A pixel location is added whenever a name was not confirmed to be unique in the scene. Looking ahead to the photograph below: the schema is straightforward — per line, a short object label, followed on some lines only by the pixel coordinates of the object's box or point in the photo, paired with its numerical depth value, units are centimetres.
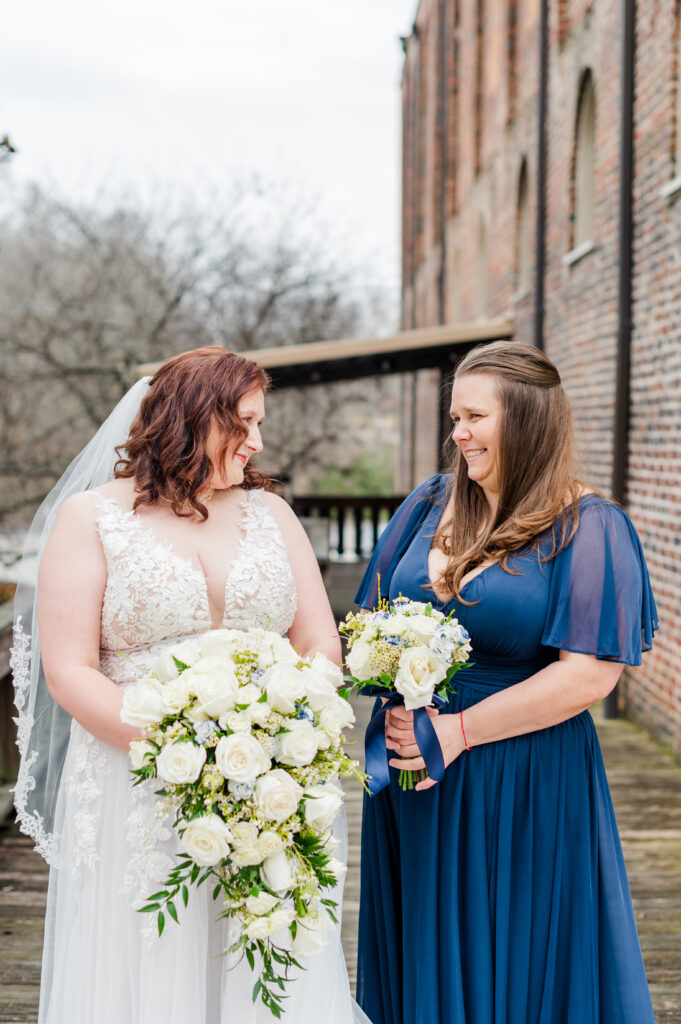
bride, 231
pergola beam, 1014
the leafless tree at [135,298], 1630
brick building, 668
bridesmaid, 241
